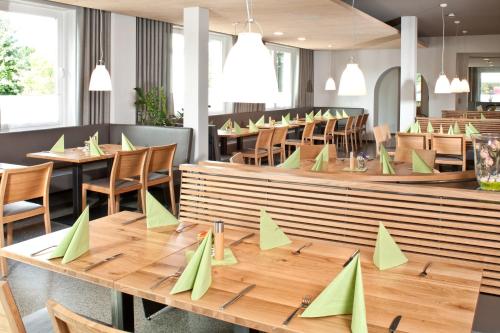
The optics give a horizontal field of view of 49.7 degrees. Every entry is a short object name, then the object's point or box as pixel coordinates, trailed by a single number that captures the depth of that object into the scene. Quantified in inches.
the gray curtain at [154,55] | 323.0
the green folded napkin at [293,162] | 175.8
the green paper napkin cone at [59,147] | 226.2
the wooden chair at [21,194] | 157.8
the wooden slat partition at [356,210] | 103.2
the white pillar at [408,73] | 397.7
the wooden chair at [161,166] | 222.1
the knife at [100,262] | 84.0
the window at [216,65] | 420.5
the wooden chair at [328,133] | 446.9
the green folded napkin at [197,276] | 74.0
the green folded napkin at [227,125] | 349.3
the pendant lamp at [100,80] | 261.9
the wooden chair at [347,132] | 485.7
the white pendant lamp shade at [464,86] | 402.4
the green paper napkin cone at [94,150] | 217.8
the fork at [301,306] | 66.2
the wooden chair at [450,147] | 270.1
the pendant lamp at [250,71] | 94.6
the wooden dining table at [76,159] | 207.6
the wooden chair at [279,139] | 336.8
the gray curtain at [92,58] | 285.1
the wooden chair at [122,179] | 201.9
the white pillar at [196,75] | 278.5
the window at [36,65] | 255.0
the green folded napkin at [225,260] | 85.7
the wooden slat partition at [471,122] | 323.0
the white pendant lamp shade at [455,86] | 388.2
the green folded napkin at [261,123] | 387.7
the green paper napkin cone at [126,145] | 227.5
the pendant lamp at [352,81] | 210.7
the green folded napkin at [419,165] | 173.8
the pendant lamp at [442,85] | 356.0
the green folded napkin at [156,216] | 106.4
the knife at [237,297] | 70.1
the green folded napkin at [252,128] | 342.5
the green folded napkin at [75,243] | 87.8
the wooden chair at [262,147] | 315.9
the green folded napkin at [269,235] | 94.7
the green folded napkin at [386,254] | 85.4
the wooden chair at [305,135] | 402.9
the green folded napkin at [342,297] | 66.4
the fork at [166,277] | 76.4
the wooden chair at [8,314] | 60.4
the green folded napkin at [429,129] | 302.7
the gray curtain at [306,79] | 564.1
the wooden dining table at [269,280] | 66.9
